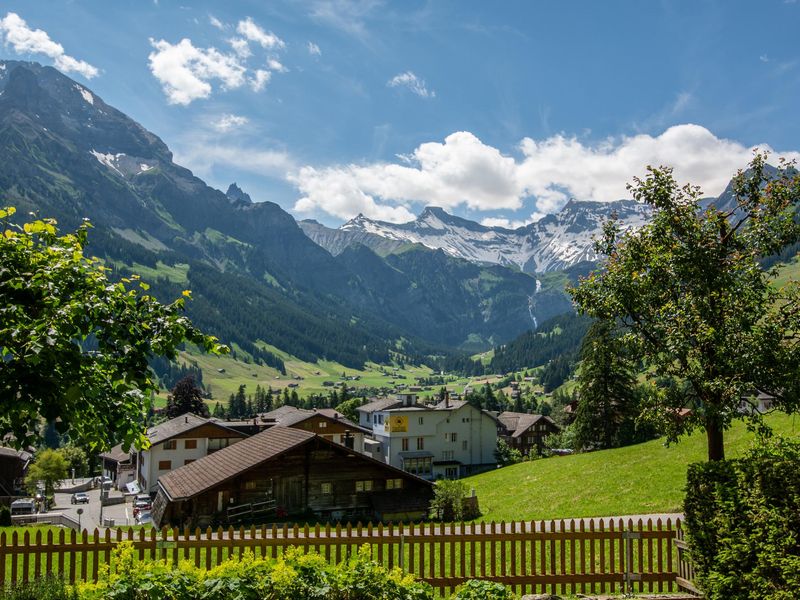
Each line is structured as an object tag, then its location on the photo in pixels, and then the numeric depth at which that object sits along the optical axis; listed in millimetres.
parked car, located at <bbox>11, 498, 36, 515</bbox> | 71750
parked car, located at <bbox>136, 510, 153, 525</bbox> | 62231
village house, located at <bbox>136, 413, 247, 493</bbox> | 84875
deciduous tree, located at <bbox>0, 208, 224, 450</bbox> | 8344
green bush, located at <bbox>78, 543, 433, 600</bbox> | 10000
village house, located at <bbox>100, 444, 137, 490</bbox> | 108450
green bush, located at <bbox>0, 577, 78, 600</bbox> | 10031
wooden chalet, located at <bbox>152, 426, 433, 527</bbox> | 38875
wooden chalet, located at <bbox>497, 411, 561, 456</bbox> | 141125
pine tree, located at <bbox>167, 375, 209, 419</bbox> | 126312
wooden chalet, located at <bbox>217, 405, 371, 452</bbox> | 93125
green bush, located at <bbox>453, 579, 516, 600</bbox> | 11117
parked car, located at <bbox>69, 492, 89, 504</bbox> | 89112
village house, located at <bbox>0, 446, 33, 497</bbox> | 87362
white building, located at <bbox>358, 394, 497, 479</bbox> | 99000
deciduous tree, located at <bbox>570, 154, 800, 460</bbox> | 16453
